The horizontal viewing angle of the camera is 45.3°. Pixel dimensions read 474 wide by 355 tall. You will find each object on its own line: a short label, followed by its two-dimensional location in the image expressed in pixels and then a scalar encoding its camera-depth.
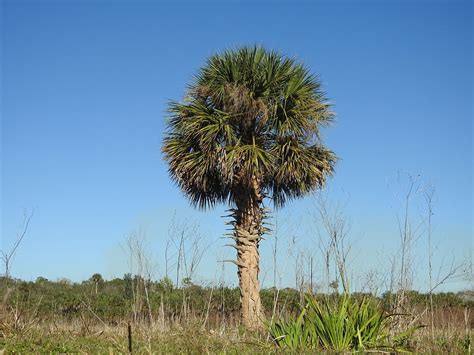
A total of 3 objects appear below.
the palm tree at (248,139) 15.47
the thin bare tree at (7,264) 9.98
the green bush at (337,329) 6.80
